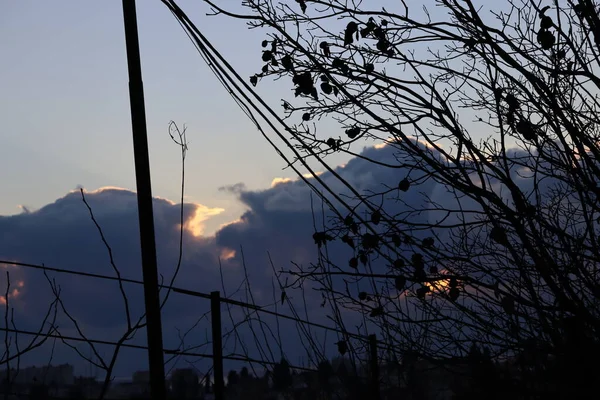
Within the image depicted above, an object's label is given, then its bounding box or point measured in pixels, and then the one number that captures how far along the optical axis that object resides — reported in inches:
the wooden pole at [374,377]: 323.1
